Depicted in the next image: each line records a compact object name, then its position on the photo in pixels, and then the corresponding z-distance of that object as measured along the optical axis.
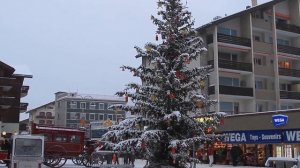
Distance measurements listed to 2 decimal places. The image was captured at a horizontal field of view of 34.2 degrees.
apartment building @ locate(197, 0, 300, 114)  48.81
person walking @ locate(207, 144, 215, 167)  36.71
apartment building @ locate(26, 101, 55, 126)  126.31
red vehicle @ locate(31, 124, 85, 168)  32.00
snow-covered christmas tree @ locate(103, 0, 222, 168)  18.33
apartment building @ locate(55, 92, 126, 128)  113.62
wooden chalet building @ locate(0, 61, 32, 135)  49.72
